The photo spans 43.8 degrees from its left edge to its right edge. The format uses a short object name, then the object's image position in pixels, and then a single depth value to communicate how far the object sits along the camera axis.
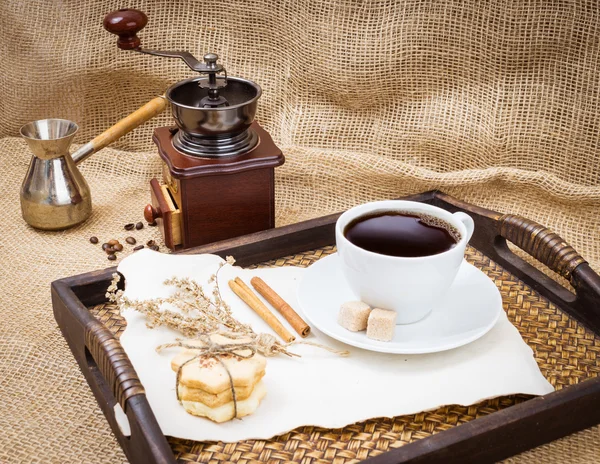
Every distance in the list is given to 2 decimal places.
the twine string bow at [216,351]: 1.16
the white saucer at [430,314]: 1.26
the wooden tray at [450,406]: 1.10
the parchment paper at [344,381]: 1.16
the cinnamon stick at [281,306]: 1.35
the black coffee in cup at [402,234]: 1.29
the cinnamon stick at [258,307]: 1.34
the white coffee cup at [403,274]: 1.24
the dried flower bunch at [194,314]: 1.29
